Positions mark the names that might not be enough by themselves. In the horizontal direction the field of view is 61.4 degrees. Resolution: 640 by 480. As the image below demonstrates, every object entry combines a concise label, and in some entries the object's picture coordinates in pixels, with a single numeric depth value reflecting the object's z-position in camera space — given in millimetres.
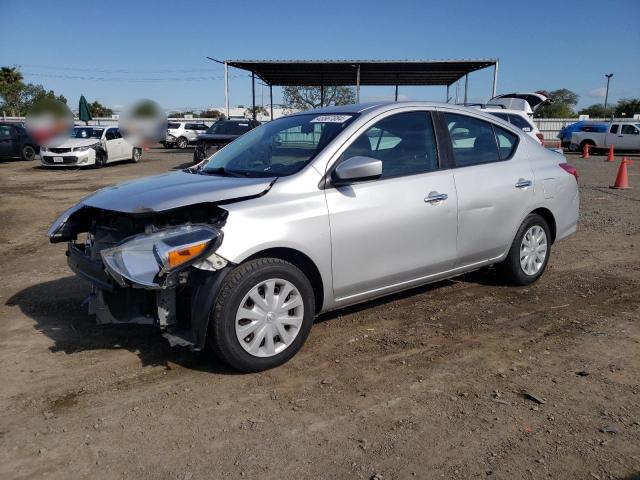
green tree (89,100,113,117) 57947
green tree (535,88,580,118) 71938
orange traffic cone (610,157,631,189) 12891
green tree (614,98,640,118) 58928
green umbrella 26469
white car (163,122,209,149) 34125
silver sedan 3289
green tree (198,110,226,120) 65000
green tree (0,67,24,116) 42828
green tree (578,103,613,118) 73494
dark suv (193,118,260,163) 15242
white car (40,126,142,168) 18609
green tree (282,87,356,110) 52062
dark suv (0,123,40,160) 21375
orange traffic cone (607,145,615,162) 22641
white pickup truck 27000
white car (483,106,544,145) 13352
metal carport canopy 23406
